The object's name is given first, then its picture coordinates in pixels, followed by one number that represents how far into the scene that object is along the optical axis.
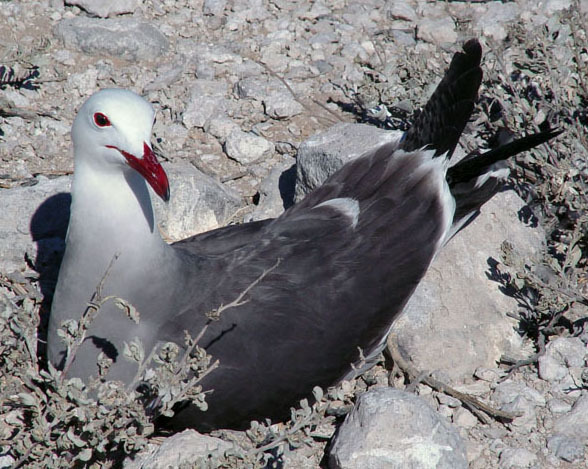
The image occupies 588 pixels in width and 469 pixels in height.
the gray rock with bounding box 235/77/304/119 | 5.48
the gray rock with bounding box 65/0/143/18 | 5.84
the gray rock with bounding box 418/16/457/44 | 5.83
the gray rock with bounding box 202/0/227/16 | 6.07
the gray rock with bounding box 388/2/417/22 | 6.07
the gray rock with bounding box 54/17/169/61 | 5.66
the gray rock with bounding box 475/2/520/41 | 5.71
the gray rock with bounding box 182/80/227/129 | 5.35
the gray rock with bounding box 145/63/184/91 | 5.50
